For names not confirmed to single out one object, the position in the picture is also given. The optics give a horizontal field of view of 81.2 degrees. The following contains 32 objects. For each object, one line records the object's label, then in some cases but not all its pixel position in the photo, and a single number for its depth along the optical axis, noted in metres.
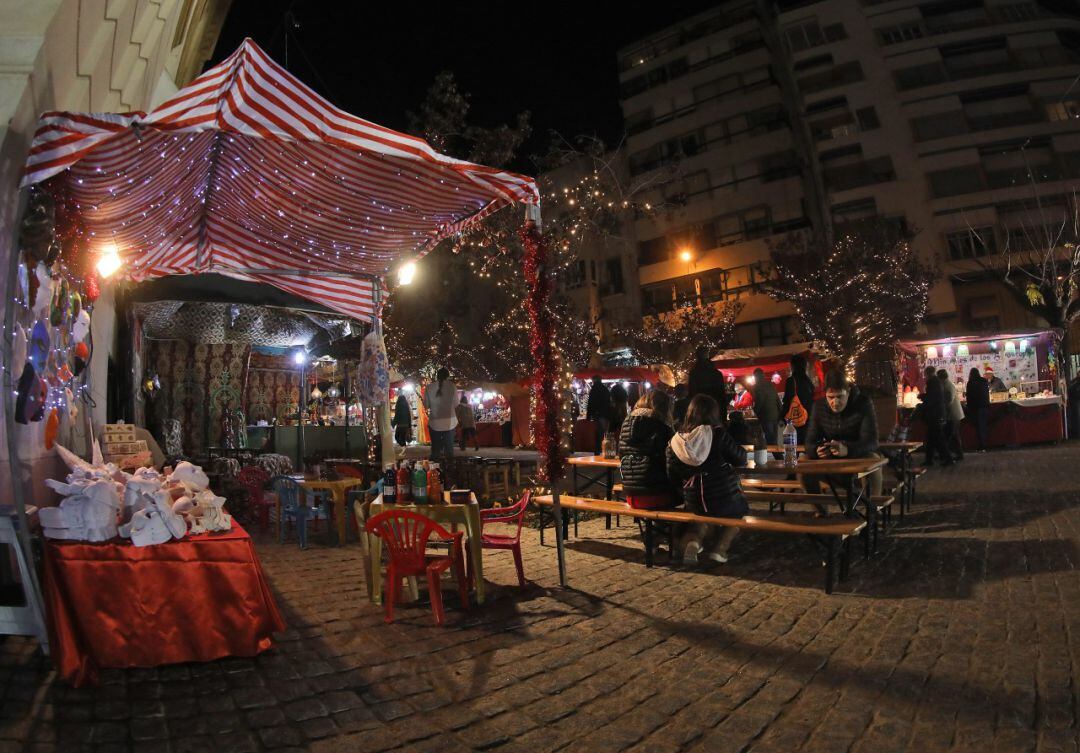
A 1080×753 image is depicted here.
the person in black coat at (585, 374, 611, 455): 15.23
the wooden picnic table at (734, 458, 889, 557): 5.57
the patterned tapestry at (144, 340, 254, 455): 11.05
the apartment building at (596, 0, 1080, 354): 29.08
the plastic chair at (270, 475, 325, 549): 7.23
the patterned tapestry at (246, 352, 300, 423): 12.33
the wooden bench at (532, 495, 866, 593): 4.80
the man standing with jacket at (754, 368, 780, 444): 12.38
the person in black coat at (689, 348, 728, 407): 10.35
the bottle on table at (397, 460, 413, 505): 5.21
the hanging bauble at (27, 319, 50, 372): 4.54
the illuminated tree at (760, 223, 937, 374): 22.12
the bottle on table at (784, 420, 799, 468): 6.22
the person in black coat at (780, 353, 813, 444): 9.94
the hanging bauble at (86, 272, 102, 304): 6.35
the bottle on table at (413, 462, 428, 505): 5.16
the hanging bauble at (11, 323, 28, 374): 4.18
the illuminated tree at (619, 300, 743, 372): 29.30
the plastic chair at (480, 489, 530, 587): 5.25
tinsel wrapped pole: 5.66
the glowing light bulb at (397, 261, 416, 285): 8.71
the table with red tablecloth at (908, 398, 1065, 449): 15.16
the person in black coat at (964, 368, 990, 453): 14.19
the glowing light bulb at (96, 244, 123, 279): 6.71
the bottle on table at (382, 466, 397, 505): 5.24
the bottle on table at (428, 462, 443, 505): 5.21
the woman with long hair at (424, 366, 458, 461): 10.73
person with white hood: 5.58
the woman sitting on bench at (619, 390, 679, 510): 6.05
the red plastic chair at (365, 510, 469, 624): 4.39
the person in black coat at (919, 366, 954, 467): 11.88
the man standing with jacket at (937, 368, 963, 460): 12.15
